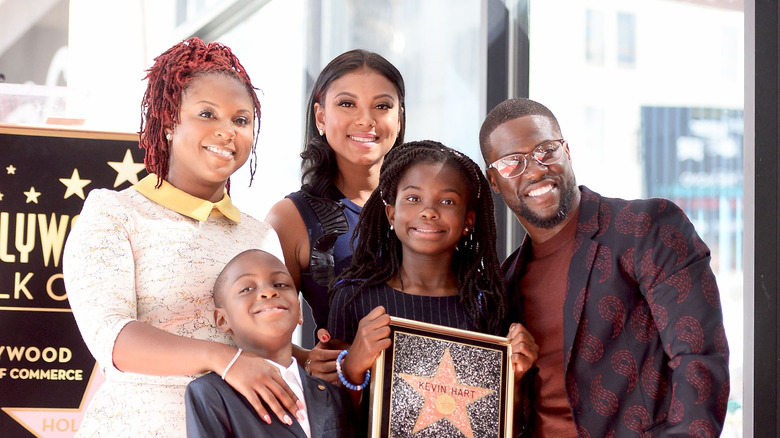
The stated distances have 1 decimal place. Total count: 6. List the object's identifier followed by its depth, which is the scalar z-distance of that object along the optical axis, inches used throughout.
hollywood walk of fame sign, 128.3
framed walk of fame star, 89.7
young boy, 81.4
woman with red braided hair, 80.2
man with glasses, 86.8
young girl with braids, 100.5
